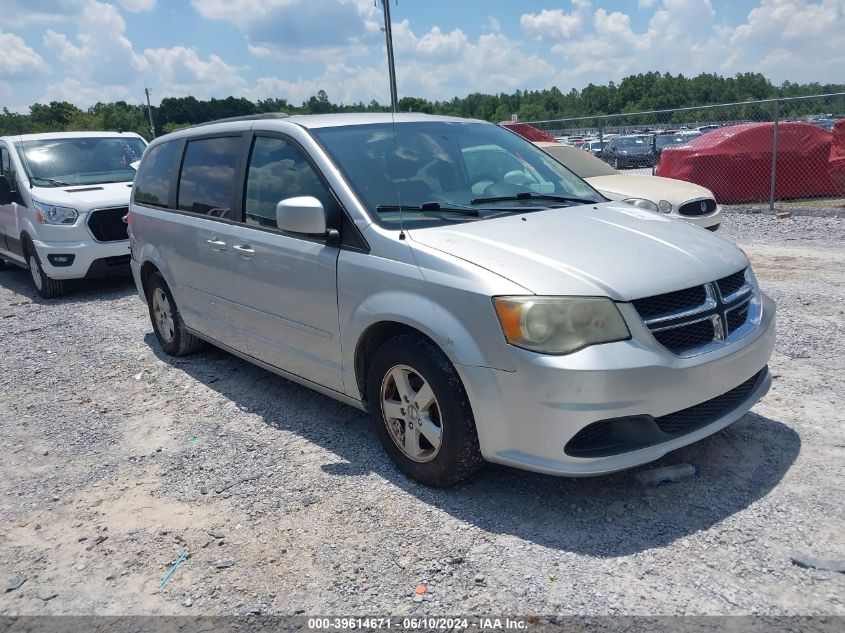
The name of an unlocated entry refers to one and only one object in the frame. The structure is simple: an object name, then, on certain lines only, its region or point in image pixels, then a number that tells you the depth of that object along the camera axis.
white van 8.85
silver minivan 3.07
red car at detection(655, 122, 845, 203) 13.27
